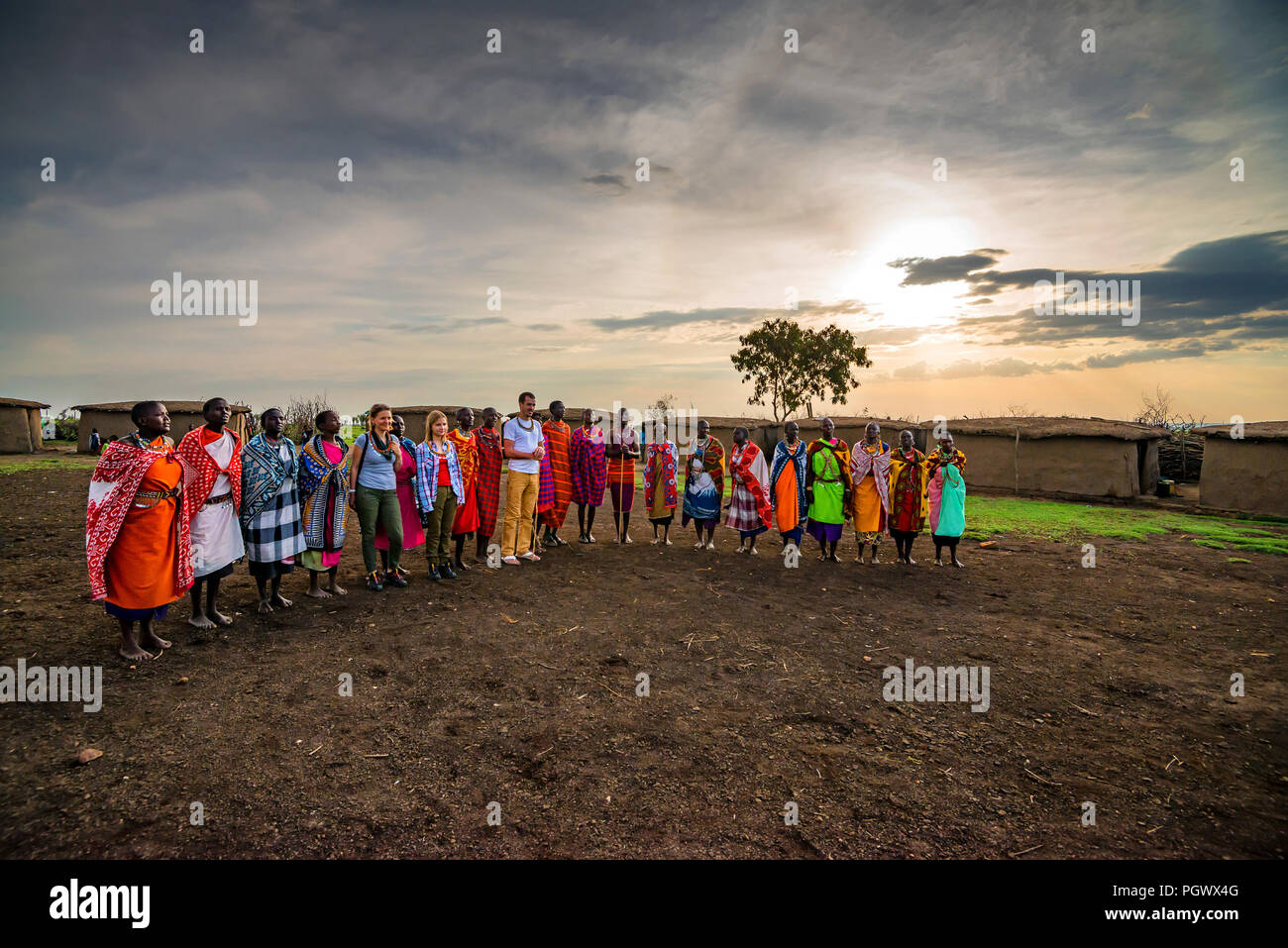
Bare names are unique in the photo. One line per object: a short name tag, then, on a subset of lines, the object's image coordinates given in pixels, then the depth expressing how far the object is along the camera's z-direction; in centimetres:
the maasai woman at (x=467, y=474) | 763
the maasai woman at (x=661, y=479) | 977
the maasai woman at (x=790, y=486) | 909
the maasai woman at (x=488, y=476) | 807
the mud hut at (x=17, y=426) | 2556
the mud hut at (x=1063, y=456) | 1673
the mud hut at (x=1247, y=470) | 1402
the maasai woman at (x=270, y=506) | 552
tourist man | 802
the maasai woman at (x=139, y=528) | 438
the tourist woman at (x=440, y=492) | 704
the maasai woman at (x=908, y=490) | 859
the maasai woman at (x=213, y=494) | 498
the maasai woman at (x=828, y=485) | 880
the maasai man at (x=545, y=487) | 916
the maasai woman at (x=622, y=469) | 984
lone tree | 3409
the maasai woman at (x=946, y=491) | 848
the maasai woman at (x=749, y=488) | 922
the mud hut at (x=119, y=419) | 2505
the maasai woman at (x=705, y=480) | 957
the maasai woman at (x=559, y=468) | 920
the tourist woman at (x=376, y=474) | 632
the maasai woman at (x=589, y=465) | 978
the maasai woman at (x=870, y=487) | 877
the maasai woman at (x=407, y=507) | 687
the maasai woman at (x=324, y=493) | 604
